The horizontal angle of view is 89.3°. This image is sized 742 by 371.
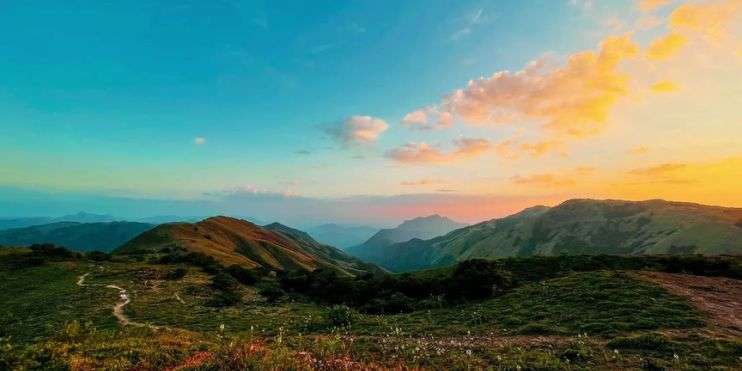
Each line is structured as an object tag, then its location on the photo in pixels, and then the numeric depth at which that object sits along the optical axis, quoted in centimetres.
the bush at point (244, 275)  4803
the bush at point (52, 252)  5530
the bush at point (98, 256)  5800
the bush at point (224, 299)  3434
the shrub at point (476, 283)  3203
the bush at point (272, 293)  3806
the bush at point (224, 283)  4166
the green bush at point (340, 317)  2500
